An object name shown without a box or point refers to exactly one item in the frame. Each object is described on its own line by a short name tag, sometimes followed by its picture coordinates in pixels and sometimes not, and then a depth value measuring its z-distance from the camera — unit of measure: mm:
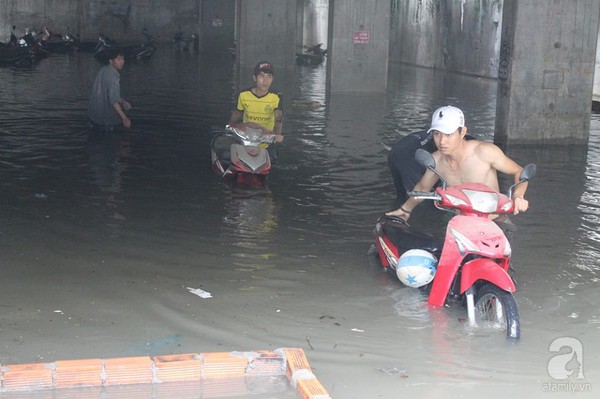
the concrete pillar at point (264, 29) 28141
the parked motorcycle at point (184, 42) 39812
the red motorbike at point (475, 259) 5207
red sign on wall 22078
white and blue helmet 5898
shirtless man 5852
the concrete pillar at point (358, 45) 21875
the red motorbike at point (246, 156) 9734
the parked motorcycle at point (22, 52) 27094
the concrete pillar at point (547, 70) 13422
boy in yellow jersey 10078
